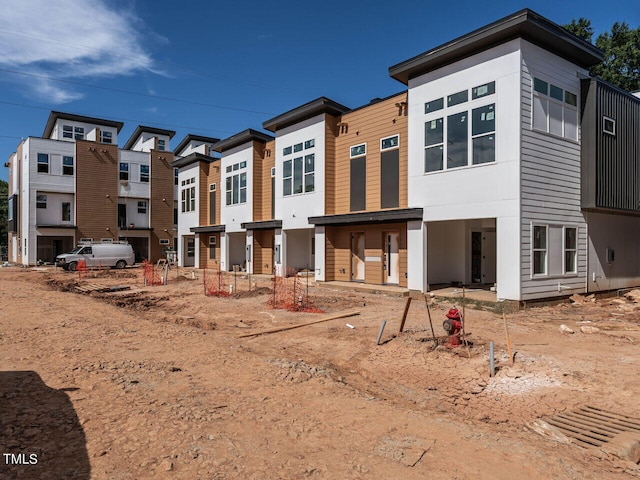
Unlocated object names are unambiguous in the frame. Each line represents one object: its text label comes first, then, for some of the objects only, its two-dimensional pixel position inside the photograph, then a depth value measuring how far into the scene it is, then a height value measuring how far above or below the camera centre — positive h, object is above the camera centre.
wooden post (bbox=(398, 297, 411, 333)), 9.22 -1.88
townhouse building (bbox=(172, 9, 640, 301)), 12.88 +2.51
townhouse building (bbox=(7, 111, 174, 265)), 36.94 +4.52
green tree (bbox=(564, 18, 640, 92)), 31.37 +14.40
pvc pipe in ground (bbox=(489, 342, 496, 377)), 6.75 -2.12
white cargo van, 30.52 -1.40
